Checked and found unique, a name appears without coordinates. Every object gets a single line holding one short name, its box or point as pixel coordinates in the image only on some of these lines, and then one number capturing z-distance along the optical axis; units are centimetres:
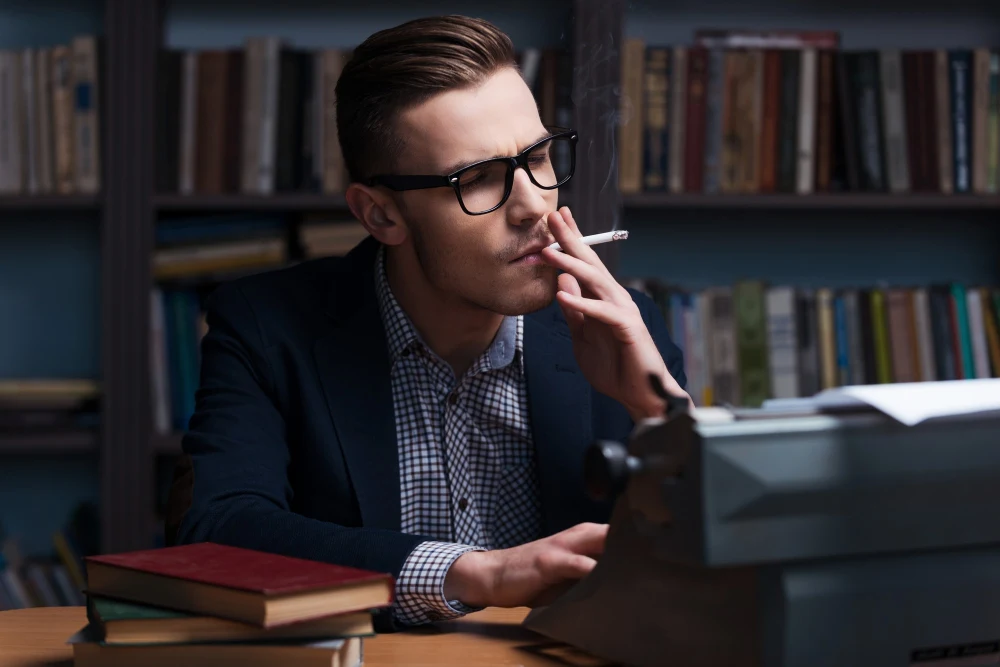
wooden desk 185
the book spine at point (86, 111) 288
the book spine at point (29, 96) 289
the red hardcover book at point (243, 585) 159
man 224
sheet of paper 158
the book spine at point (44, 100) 289
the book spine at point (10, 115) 289
